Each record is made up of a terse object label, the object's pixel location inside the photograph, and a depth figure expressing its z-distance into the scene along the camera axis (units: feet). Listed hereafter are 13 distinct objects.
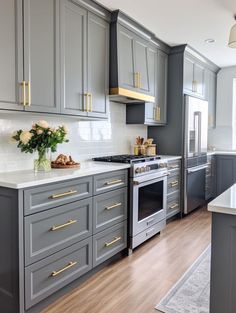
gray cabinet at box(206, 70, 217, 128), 16.66
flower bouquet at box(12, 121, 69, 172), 6.84
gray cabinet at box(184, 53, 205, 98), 13.52
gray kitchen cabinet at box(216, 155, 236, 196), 16.25
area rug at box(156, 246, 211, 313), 6.41
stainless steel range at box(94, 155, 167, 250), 9.19
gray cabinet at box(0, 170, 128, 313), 5.66
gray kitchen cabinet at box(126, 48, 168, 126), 12.03
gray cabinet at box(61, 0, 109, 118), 7.79
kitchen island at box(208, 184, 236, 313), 4.37
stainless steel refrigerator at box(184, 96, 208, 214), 13.37
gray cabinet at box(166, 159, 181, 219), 12.34
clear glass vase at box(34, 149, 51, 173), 7.22
